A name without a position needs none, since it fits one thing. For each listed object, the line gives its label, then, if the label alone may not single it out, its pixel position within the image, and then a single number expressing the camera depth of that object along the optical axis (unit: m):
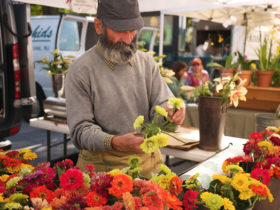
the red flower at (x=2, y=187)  0.82
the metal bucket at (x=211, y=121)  1.86
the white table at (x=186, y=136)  1.93
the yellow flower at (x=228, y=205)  0.79
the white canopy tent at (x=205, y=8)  2.49
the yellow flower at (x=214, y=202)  0.79
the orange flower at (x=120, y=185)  0.70
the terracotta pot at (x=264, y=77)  3.04
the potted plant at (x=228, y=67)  2.92
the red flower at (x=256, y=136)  1.40
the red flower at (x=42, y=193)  0.76
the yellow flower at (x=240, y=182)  0.84
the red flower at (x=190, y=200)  0.80
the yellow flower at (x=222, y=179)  0.92
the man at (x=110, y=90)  1.45
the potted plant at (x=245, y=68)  3.08
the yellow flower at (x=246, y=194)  0.84
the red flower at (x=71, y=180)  0.73
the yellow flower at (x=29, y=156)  1.13
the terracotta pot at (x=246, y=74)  3.07
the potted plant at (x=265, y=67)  3.05
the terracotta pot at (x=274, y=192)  1.07
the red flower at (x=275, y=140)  1.33
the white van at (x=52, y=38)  5.73
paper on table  2.02
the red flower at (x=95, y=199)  0.69
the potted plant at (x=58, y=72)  3.00
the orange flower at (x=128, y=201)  0.64
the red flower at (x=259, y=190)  0.83
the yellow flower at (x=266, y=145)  1.22
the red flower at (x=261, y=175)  0.95
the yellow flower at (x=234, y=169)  0.95
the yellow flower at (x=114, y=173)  0.80
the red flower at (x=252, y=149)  1.21
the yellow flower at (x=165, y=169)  0.89
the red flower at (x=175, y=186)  0.80
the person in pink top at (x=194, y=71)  5.35
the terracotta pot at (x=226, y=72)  2.81
